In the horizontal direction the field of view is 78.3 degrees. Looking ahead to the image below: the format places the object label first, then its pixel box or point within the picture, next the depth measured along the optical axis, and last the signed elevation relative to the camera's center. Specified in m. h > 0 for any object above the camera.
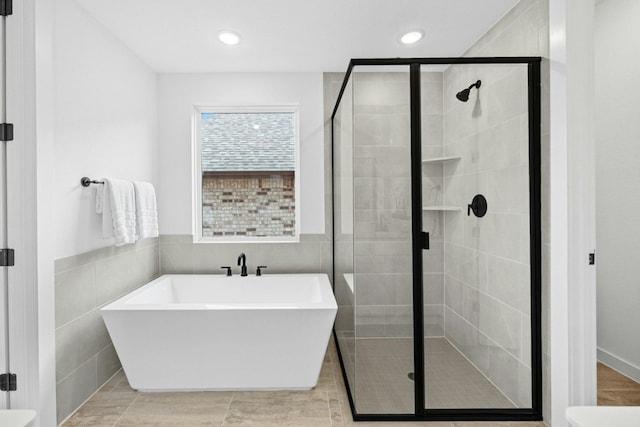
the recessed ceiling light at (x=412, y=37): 2.76 +1.27
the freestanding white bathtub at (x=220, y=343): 2.36 -0.78
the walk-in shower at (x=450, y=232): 2.12 -0.10
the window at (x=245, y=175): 3.63 +0.37
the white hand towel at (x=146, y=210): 2.86 +0.04
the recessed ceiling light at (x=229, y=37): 2.76 +1.27
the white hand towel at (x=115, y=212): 2.54 +0.03
